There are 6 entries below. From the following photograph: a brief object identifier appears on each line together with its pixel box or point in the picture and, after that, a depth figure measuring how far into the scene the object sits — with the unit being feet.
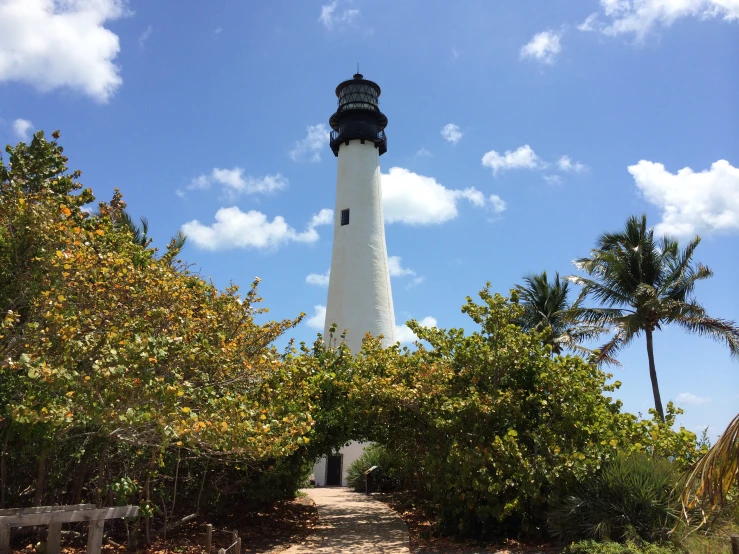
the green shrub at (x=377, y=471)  64.20
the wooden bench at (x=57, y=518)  21.59
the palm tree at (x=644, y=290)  59.57
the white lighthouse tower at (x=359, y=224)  75.41
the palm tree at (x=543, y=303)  80.53
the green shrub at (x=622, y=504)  28.84
